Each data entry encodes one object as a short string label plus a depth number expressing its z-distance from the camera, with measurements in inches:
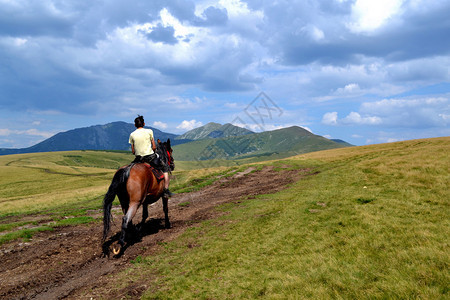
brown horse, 378.3
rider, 446.9
